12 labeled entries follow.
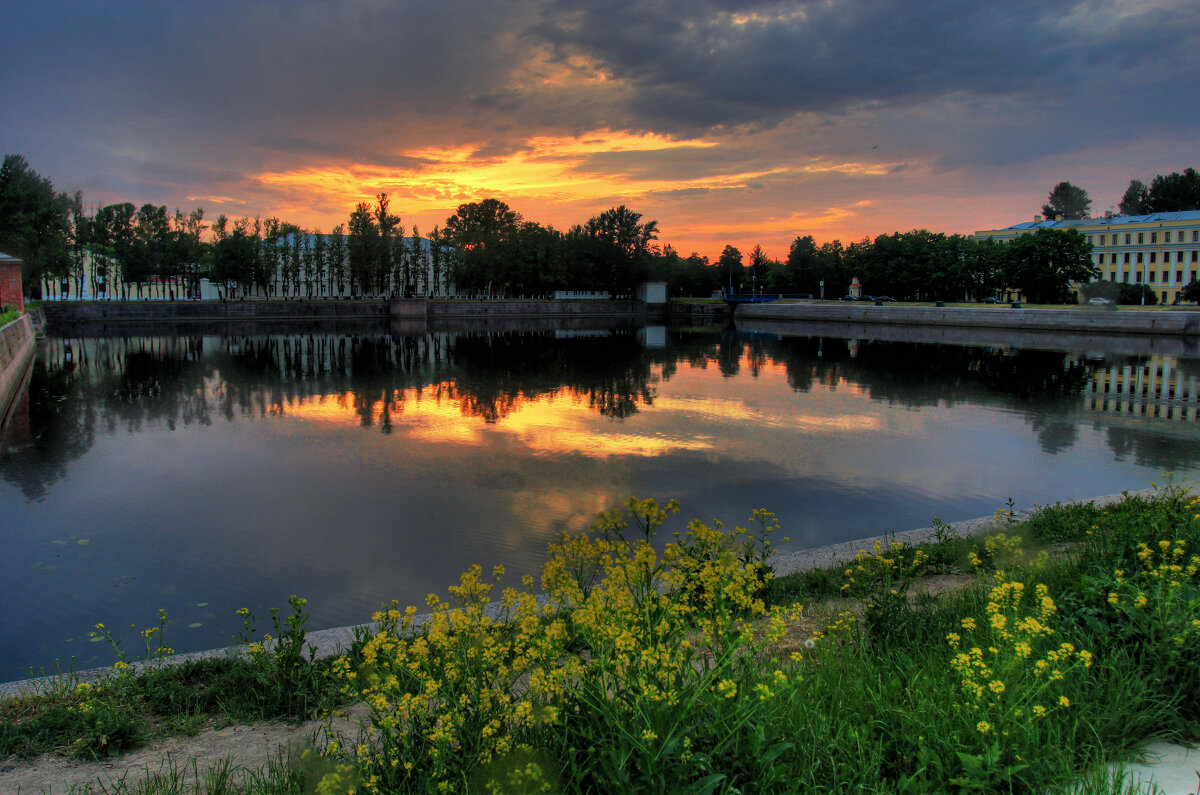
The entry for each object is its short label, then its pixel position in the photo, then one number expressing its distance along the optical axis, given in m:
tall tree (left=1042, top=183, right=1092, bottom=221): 131.38
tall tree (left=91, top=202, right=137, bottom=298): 80.50
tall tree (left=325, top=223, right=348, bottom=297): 93.00
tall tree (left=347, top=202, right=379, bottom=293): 92.25
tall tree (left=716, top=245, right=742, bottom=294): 132.88
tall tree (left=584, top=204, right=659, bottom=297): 103.81
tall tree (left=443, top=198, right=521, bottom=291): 97.69
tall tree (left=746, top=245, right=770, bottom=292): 131.86
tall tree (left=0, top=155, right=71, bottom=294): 58.62
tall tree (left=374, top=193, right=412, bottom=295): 92.88
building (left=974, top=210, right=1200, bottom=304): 98.88
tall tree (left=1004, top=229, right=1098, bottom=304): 82.25
